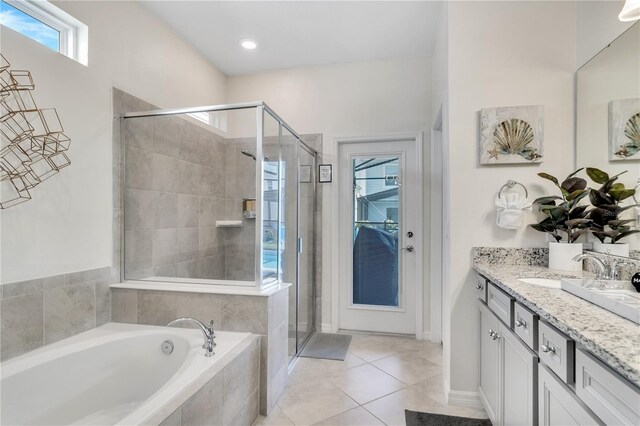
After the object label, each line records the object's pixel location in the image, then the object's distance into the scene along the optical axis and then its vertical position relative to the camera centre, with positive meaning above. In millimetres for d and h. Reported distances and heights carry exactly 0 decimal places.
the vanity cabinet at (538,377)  780 -541
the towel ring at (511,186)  1942 +176
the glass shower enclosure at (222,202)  2207 +94
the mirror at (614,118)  1483 +512
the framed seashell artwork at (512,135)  1935 +496
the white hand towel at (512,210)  1873 +26
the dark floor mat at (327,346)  2717 -1228
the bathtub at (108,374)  1375 -806
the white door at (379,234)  3158 -204
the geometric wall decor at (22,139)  1517 +379
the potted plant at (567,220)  1706 -32
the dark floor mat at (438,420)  1821 -1222
